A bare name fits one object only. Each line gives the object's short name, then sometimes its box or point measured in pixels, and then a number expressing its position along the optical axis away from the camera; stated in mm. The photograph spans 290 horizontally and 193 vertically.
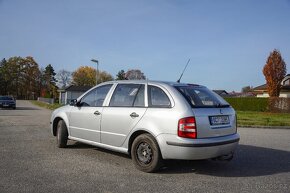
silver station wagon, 5484
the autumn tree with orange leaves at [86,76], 102938
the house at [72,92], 66356
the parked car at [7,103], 31078
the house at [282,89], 46219
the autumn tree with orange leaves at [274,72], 50375
